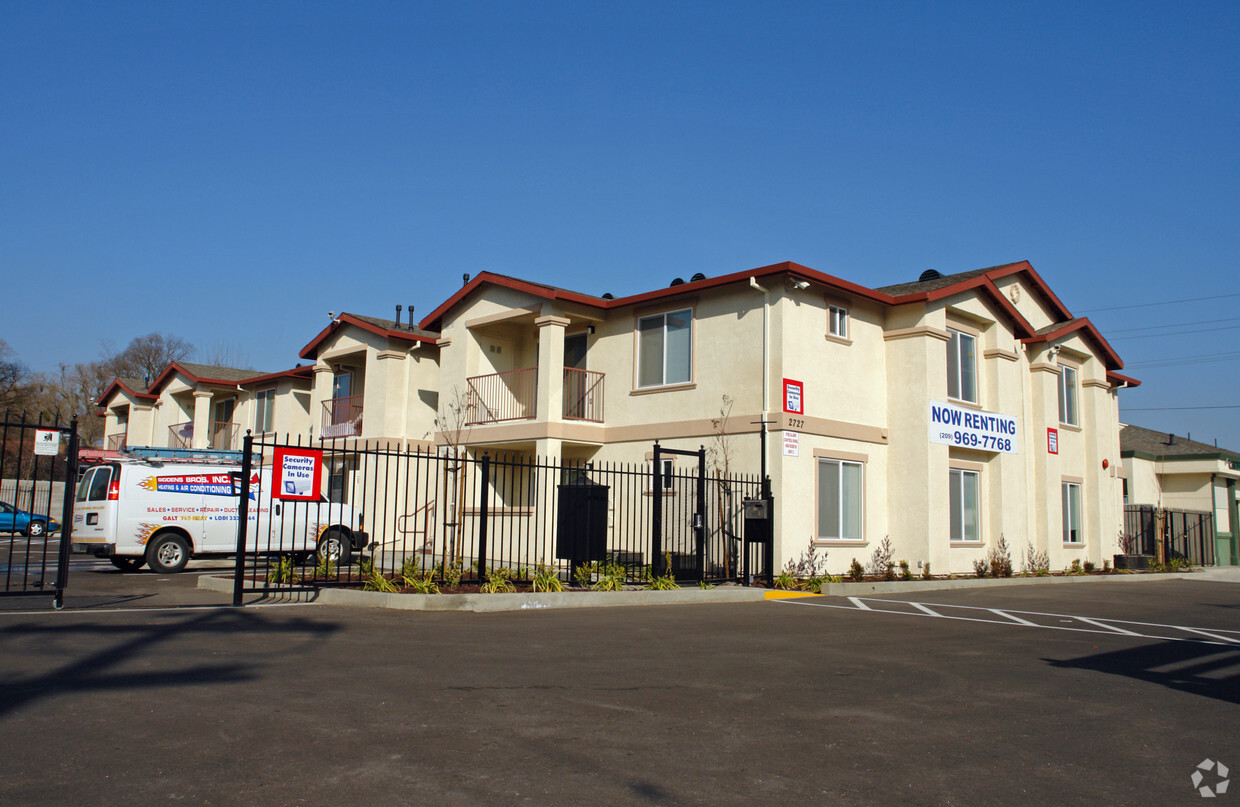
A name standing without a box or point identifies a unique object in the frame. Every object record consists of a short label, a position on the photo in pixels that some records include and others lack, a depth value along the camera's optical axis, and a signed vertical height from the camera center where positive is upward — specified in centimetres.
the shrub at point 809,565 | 1747 -84
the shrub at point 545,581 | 1352 -94
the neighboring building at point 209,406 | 3106 +399
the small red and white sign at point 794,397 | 1764 +238
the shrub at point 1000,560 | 2138 -81
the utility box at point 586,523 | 1461 -9
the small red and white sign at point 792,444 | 1752 +147
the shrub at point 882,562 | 1925 -82
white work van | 1705 -7
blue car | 3437 -59
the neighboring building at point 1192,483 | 3403 +169
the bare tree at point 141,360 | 6288 +1032
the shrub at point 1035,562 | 2288 -91
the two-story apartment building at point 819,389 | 1820 +291
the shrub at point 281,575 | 1259 -94
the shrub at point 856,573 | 1844 -101
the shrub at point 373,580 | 1276 -94
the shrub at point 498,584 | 1311 -98
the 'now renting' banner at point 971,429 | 1986 +215
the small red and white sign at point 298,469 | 1200 +58
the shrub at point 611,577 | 1422 -92
